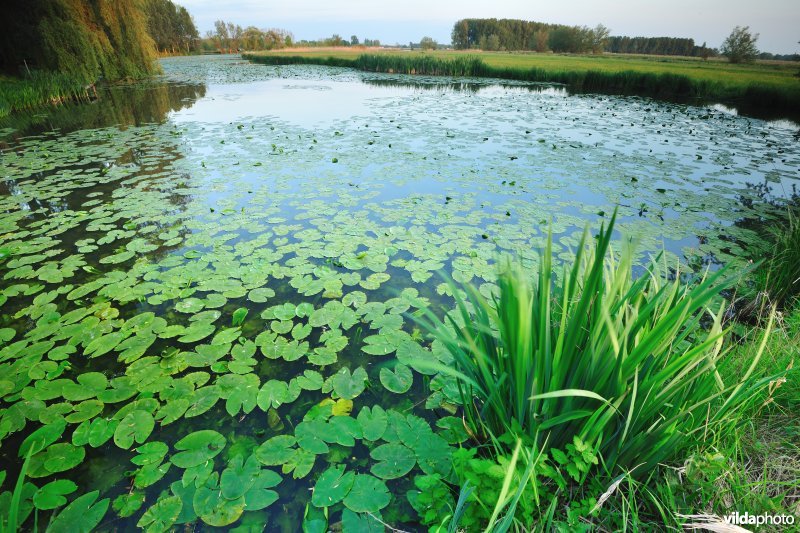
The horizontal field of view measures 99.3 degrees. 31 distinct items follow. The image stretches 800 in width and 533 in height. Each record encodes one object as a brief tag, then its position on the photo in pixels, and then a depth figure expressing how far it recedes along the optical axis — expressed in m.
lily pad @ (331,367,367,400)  2.04
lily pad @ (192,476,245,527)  1.42
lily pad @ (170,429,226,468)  1.64
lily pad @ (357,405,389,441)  1.76
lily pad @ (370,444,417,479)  1.57
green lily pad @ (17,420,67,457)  1.67
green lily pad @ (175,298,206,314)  2.69
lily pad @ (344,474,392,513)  1.42
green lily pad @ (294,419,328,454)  1.70
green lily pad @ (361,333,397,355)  2.35
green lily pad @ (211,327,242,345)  2.39
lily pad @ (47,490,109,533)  1.34
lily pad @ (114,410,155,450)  1.71
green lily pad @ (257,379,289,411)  1.94
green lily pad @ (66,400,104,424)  1.83
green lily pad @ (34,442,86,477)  1.60
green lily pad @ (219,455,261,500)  1.50
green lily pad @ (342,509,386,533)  1.36
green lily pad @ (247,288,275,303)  2.84
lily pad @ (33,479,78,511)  1.43
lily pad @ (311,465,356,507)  1.45
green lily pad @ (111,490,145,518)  1.47
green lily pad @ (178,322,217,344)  2.41
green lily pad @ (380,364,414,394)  2.07
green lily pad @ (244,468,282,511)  1.47
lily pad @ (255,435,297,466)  1.65
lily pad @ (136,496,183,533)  1.40
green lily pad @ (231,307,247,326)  2.54
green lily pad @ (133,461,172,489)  1.56
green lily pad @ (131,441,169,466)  1.64
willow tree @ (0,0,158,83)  13.29
